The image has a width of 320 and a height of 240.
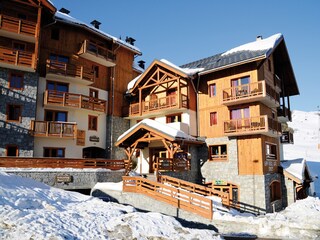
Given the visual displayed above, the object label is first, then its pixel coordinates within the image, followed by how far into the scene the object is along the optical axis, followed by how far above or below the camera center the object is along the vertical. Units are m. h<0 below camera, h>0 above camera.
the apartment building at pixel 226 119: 19.23 +2.95
